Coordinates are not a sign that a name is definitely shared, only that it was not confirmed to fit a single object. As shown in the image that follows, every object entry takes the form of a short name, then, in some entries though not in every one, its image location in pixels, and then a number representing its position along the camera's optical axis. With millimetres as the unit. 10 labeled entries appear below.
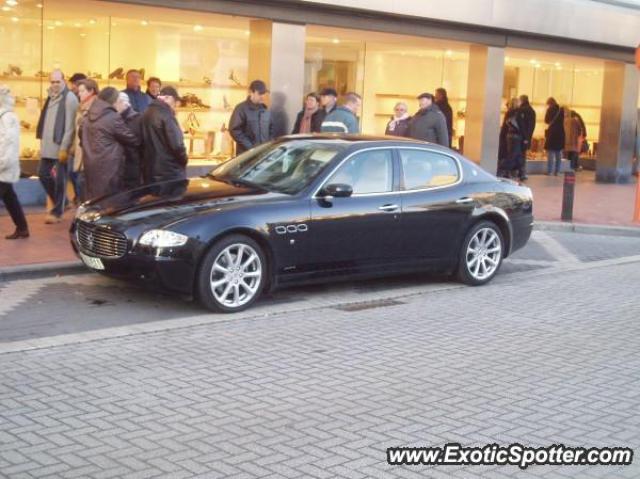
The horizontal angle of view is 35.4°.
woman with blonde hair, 14067
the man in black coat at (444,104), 18344
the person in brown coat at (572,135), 26844
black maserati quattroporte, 8500
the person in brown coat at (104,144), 10883
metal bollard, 15711
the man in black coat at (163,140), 10859
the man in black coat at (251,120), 13492
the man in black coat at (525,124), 22812
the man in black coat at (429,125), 13719
